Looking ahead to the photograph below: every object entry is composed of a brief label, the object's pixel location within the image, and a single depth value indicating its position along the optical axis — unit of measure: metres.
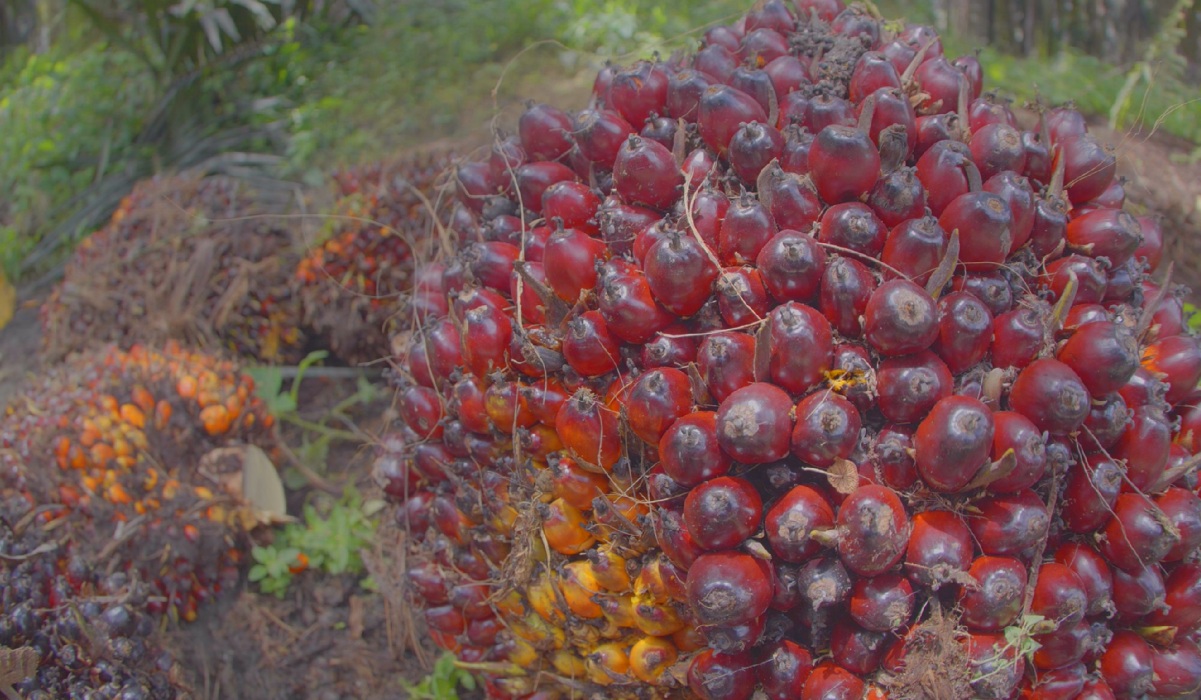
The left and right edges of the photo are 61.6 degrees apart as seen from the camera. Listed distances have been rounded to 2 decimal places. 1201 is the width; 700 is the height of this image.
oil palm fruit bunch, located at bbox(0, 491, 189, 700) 0.60
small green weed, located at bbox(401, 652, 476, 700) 0.70
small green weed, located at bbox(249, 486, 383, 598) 0.86
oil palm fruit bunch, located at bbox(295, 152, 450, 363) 1.09
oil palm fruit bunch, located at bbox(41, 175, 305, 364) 1.12
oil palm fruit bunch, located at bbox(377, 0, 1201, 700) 0.44
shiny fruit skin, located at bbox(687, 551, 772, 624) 0.44
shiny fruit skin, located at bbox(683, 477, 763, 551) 0.44
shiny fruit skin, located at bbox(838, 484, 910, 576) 0.43
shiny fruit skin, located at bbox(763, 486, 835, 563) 0.44
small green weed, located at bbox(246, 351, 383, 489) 1.03
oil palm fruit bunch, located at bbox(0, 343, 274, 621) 0.79
